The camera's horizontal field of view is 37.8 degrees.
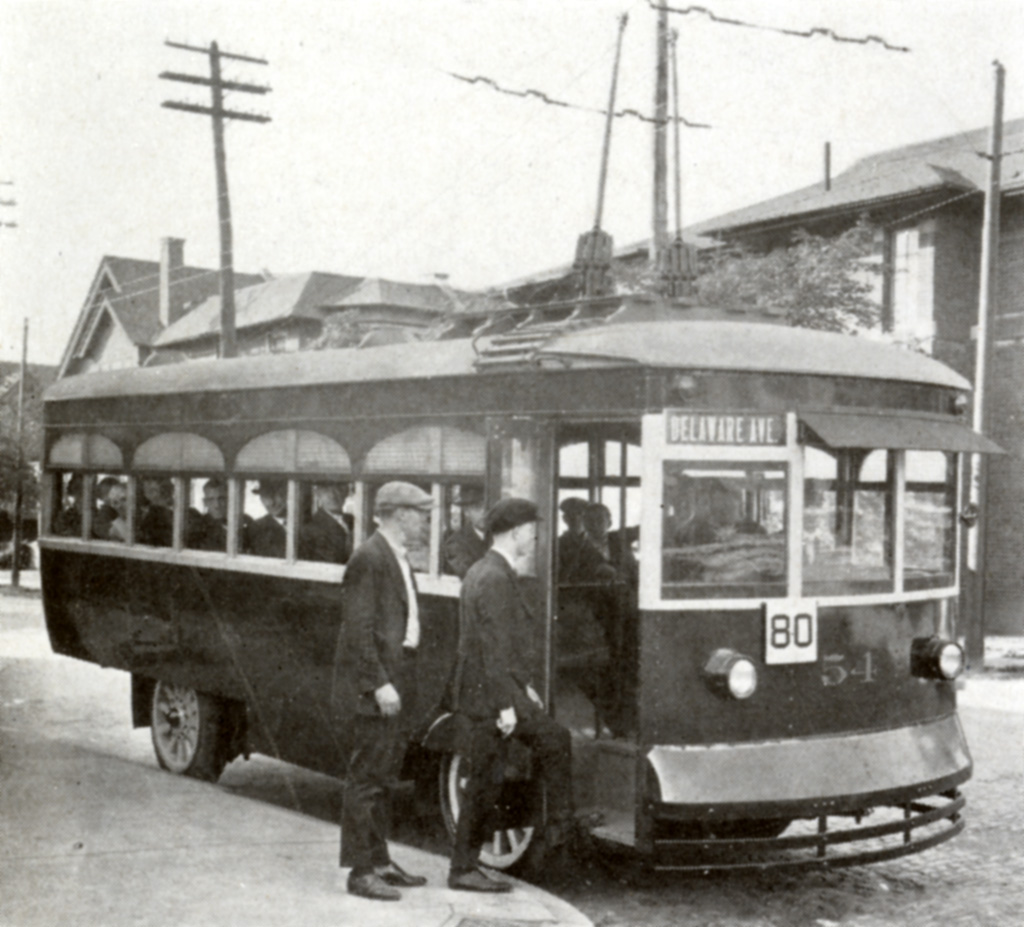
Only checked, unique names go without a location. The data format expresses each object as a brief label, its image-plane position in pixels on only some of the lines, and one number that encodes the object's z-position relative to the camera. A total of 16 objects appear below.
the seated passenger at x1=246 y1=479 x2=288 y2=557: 9.16
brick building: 25.91
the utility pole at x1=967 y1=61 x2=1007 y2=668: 19.05
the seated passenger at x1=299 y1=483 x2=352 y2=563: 8.68
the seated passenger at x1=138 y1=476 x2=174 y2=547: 10.43
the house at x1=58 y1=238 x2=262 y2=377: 60.12
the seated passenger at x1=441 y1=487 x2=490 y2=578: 7.63
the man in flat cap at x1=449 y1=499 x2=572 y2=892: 6.54
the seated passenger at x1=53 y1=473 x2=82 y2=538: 11.77
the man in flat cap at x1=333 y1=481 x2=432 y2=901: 6.59
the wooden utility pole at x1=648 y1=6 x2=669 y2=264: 17.38
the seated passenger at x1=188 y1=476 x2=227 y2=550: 9.78
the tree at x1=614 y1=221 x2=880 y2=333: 21.06
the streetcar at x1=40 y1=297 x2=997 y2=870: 6.73
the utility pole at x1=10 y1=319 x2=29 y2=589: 32.88
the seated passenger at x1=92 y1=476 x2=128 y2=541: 11.06
